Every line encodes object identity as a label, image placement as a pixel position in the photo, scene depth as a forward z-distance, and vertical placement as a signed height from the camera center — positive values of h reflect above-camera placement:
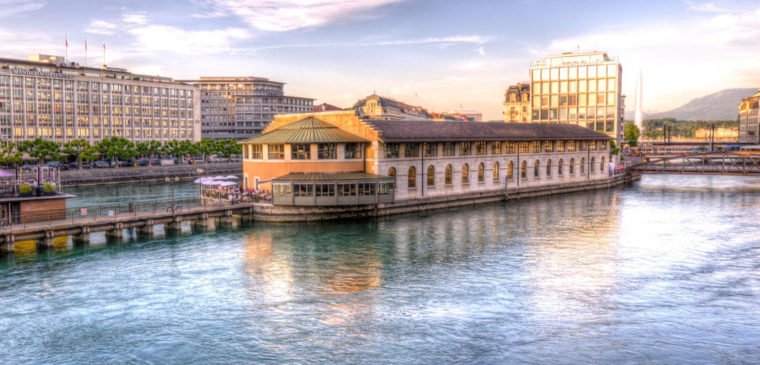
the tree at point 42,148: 123.12 +1.95
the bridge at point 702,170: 103.38 -3.16
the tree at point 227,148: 153.25 +2.11
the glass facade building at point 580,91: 165.62 +18.12
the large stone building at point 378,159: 62.44 -0.47
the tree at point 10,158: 107.31 -0.10
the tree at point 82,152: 126.56 +1.29
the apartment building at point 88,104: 146.25 +14.50
